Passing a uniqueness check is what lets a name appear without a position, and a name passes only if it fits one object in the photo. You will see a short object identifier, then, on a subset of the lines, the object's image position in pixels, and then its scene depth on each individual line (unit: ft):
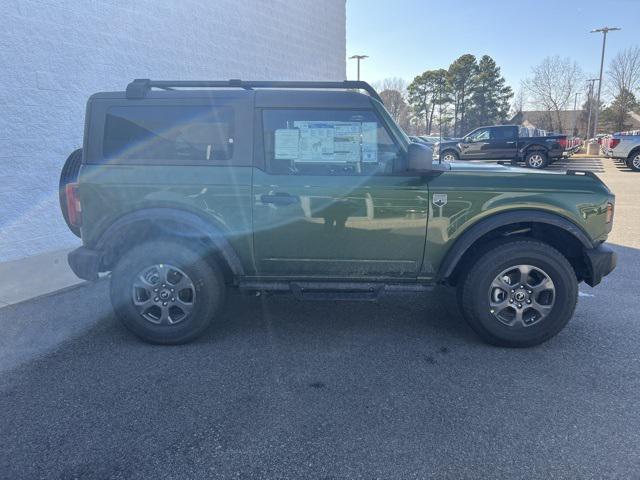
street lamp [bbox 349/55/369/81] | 106.81
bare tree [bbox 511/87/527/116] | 176.22
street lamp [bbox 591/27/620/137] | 100.89
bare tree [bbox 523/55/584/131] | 143.33
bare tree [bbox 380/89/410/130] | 156.06
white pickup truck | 56.24
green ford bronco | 11.26
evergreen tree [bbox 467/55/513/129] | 159.02
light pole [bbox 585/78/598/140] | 156.15
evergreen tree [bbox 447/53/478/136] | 153.48
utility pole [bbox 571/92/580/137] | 191.83
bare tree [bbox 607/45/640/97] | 132.82
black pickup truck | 58.85
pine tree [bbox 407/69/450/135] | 147.74
